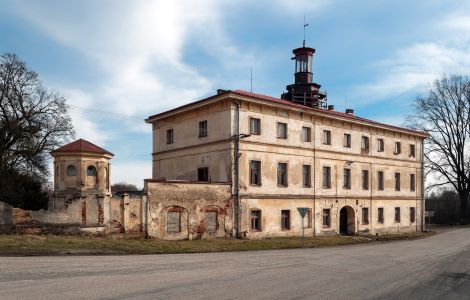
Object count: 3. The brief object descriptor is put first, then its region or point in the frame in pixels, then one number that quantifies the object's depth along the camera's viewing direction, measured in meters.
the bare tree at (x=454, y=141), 59.53
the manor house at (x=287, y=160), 31.42
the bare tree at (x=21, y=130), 41.22
